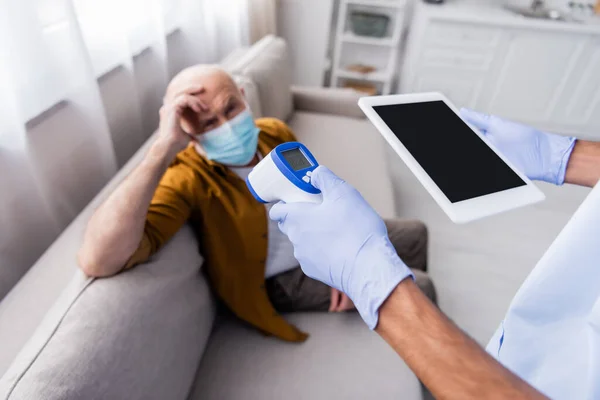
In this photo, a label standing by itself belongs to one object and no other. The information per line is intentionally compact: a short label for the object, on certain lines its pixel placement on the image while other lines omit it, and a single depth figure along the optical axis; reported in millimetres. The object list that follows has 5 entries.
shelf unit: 2859
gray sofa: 630
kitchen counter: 2584
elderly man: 911
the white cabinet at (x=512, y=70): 2678
